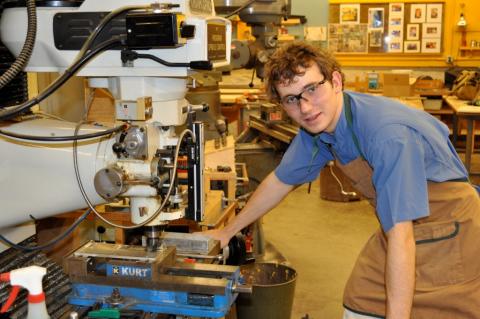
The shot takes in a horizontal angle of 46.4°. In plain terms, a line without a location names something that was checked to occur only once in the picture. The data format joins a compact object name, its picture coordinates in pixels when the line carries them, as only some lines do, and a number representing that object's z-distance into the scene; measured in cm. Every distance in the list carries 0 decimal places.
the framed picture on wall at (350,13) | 628
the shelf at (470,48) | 600
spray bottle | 88
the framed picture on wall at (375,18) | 625
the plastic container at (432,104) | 577
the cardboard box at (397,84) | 539
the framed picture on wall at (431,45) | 616
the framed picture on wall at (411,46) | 622
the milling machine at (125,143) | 109
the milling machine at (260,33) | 269
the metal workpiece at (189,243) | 139
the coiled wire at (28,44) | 106
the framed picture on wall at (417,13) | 615
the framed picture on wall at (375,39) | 629
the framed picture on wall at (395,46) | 628
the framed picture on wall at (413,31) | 619
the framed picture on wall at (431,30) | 614
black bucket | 228
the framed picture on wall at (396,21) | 623
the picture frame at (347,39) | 632
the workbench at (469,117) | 454
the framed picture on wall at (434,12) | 610
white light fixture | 597
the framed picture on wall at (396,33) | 625
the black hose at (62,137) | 113
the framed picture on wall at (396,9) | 619
